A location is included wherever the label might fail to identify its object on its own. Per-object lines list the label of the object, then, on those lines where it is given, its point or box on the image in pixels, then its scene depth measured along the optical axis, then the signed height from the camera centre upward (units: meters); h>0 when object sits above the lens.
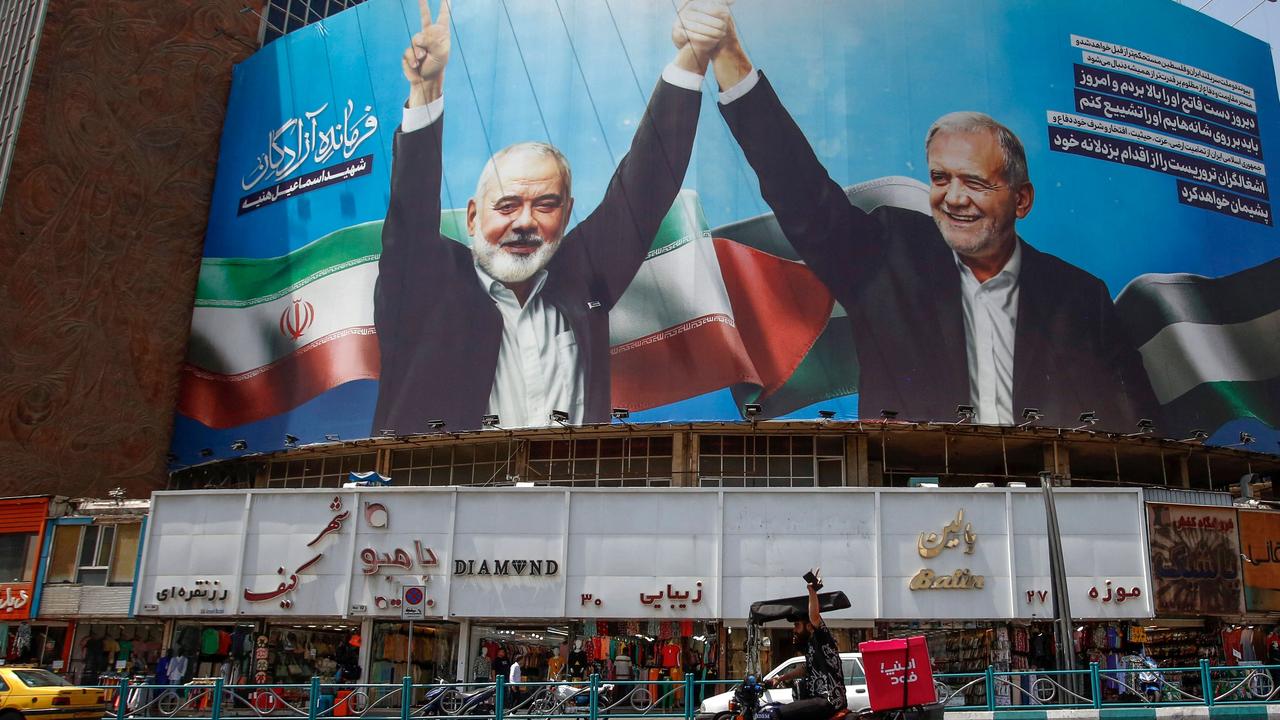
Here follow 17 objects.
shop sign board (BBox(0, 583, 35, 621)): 29.17 +0.17
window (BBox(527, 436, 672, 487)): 32.00 +4.65
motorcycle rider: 11.65 -0.44
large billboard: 32.22 +12.13
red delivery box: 12.24 -0.39
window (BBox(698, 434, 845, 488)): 31.39 +4.70
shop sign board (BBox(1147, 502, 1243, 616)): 25.00 +1.94
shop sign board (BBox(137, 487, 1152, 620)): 24.70 +1.68
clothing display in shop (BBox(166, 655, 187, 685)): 26.59 -1.28
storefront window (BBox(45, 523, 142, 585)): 28.84 +1.41
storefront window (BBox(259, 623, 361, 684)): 27.20 -0.76
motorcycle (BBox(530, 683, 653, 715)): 17.98 -1.16
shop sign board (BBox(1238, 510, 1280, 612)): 26.36 +2.06
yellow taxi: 17.80 -1.38
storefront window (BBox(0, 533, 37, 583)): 29.81 +1.32
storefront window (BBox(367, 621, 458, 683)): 26.06 -0.72
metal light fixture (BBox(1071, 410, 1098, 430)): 31.08 +6.05
